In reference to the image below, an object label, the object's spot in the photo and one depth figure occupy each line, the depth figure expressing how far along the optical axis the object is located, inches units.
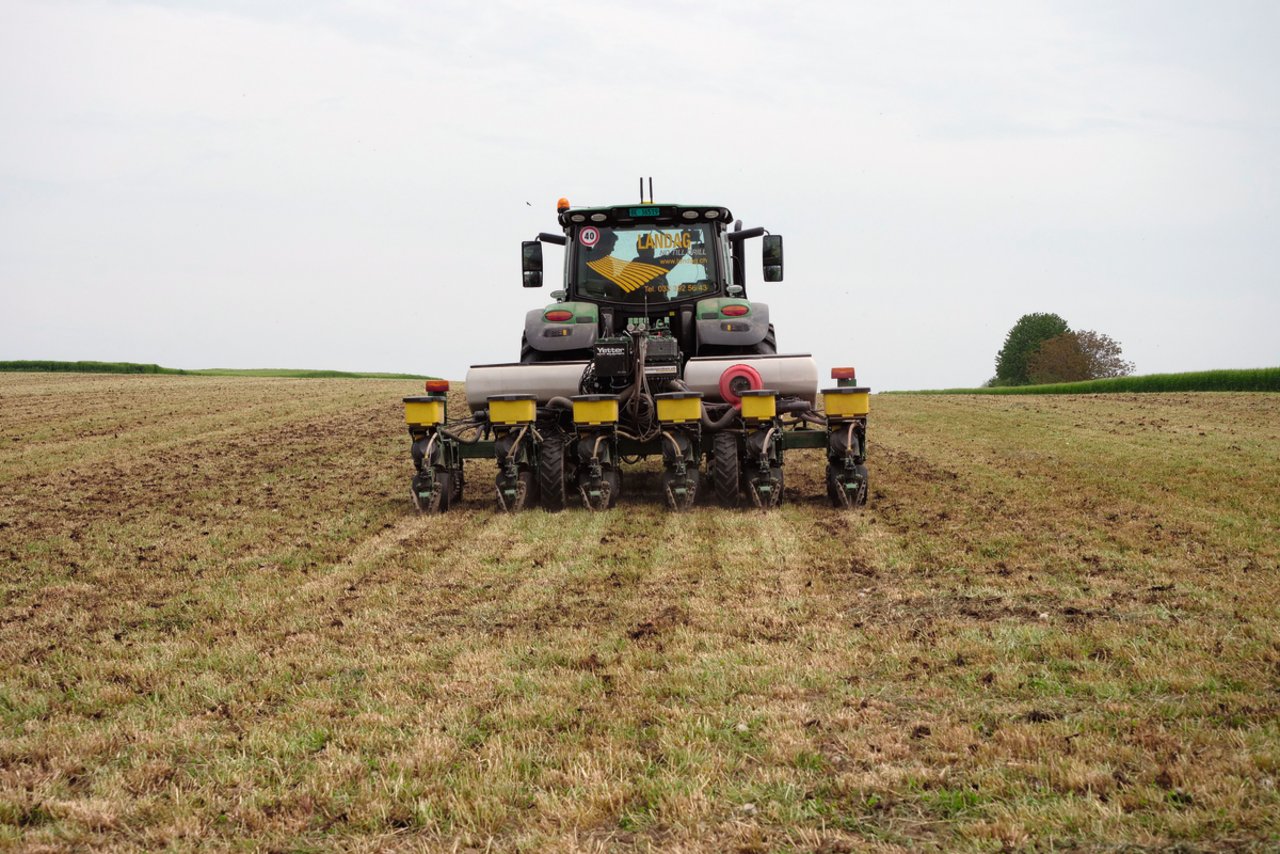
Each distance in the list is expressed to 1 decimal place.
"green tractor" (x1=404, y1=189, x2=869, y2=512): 440.5
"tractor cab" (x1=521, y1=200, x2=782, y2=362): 489.7
